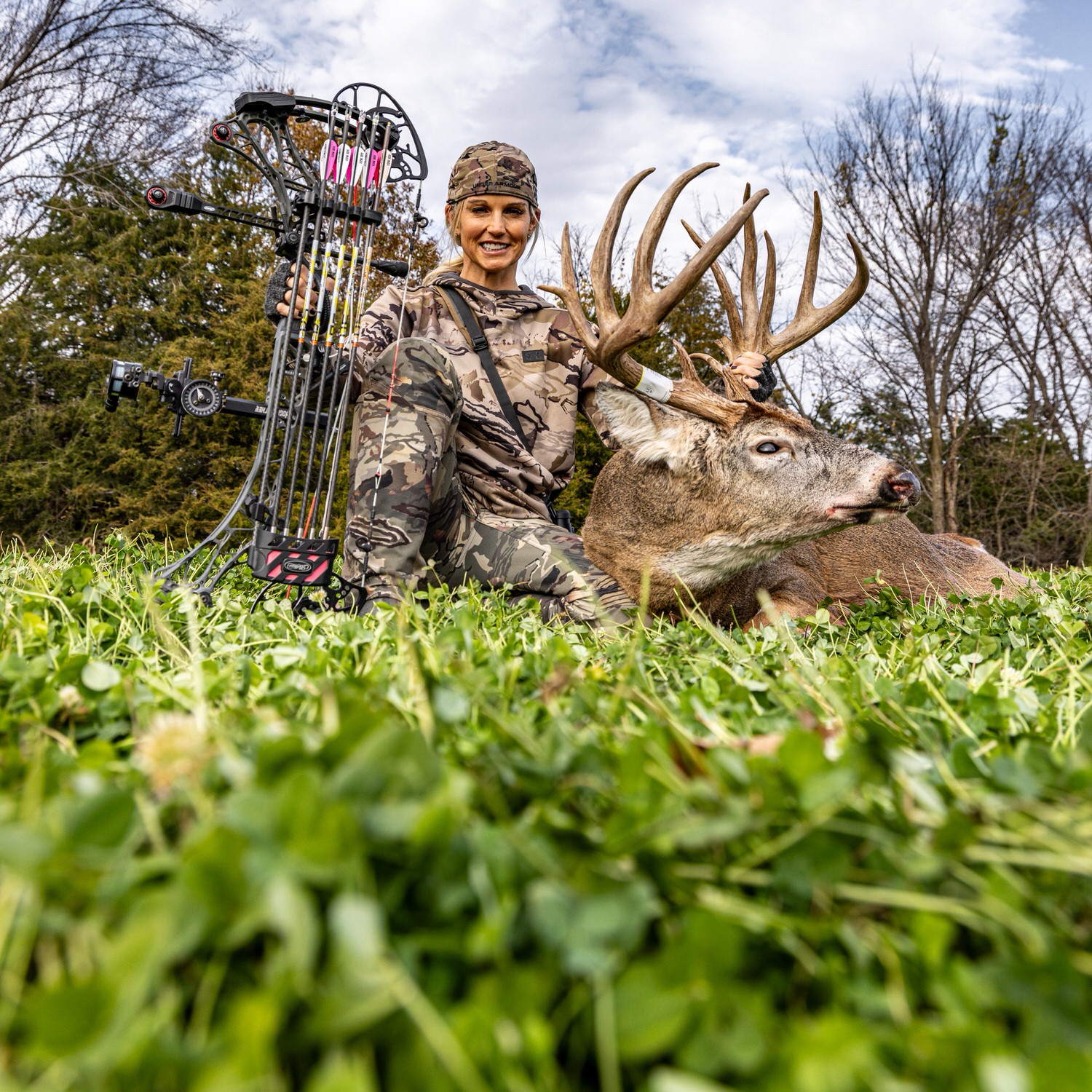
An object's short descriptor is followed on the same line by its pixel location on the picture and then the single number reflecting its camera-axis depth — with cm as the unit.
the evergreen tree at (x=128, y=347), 1166
